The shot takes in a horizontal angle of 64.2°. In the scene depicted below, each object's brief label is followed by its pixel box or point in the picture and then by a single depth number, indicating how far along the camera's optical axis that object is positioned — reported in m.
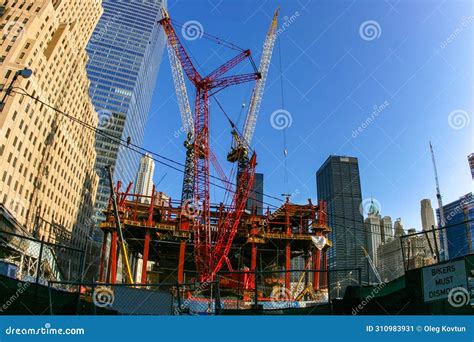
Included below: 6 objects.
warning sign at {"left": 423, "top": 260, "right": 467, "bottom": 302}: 9.50
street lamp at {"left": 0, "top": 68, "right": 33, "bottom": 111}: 13.33
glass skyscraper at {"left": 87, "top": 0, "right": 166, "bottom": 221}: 144.50
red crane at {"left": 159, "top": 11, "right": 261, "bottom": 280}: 51.25
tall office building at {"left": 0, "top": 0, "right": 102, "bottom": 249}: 58.59
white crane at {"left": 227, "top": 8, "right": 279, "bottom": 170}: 70.44
